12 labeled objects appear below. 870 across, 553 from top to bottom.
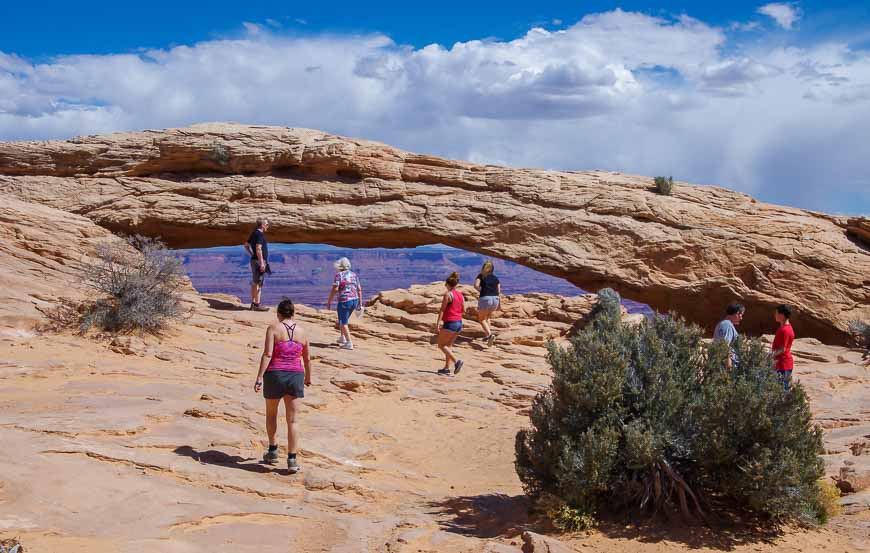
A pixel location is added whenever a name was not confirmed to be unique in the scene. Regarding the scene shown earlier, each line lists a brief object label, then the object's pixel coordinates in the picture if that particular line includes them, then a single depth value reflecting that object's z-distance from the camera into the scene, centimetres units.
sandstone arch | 1955
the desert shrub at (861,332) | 1781
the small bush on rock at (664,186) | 2086
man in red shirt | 966
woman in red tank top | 1329
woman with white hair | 1395
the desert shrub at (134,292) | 1237
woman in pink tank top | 773
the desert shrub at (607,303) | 1762
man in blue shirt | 958
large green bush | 627
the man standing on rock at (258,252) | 1562
